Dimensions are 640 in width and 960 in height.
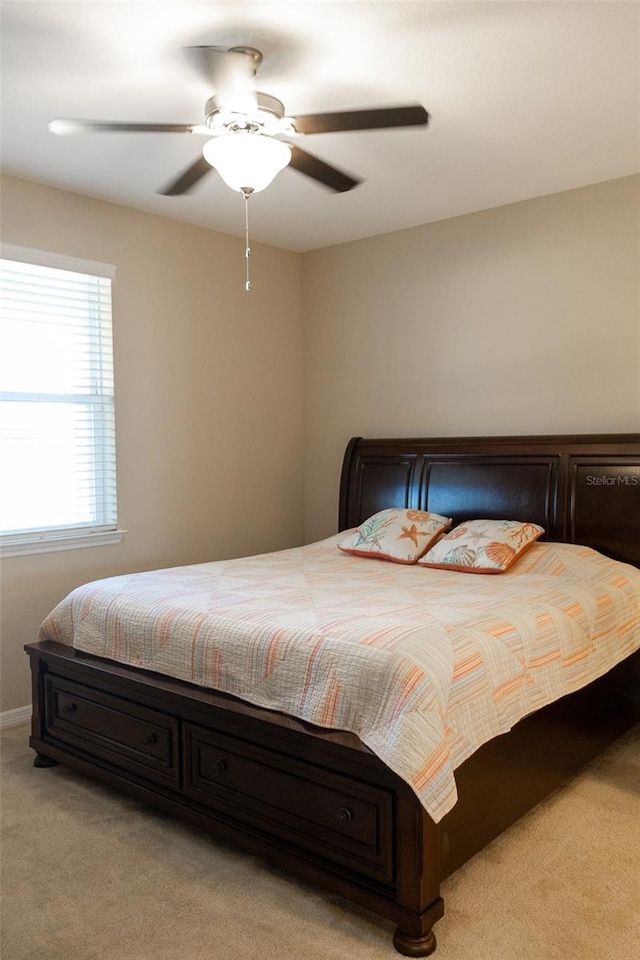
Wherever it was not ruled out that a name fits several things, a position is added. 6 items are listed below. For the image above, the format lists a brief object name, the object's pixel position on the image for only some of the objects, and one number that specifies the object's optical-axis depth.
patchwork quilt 2.14
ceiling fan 2.43
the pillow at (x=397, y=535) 3.90
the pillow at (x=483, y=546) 3.52
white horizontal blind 3.74
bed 2.14
